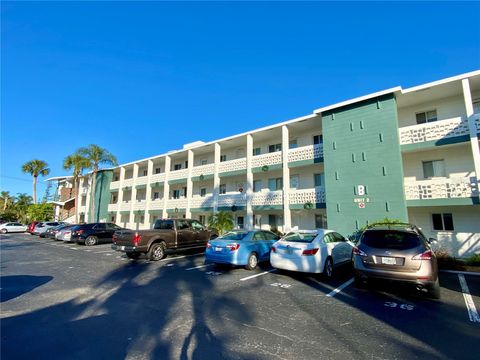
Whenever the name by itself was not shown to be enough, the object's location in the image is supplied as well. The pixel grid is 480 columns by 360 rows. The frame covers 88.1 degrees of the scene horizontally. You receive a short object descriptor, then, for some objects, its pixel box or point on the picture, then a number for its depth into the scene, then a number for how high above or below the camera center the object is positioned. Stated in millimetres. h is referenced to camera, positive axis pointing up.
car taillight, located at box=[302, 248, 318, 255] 7844 -1092
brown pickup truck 11055 -1076
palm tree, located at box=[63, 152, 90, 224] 29355 +6240
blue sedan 9188 -1245
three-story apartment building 12812 +3183
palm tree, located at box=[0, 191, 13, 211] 50781 +3593
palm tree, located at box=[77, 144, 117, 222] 29828 +7171
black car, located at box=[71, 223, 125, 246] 19031 -1393
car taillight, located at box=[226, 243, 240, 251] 9188 -1110
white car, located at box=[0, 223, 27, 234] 34022 -1750
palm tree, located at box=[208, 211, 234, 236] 18422 -518
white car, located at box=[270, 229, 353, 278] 7861 -1180
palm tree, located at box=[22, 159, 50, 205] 44309 +8347
